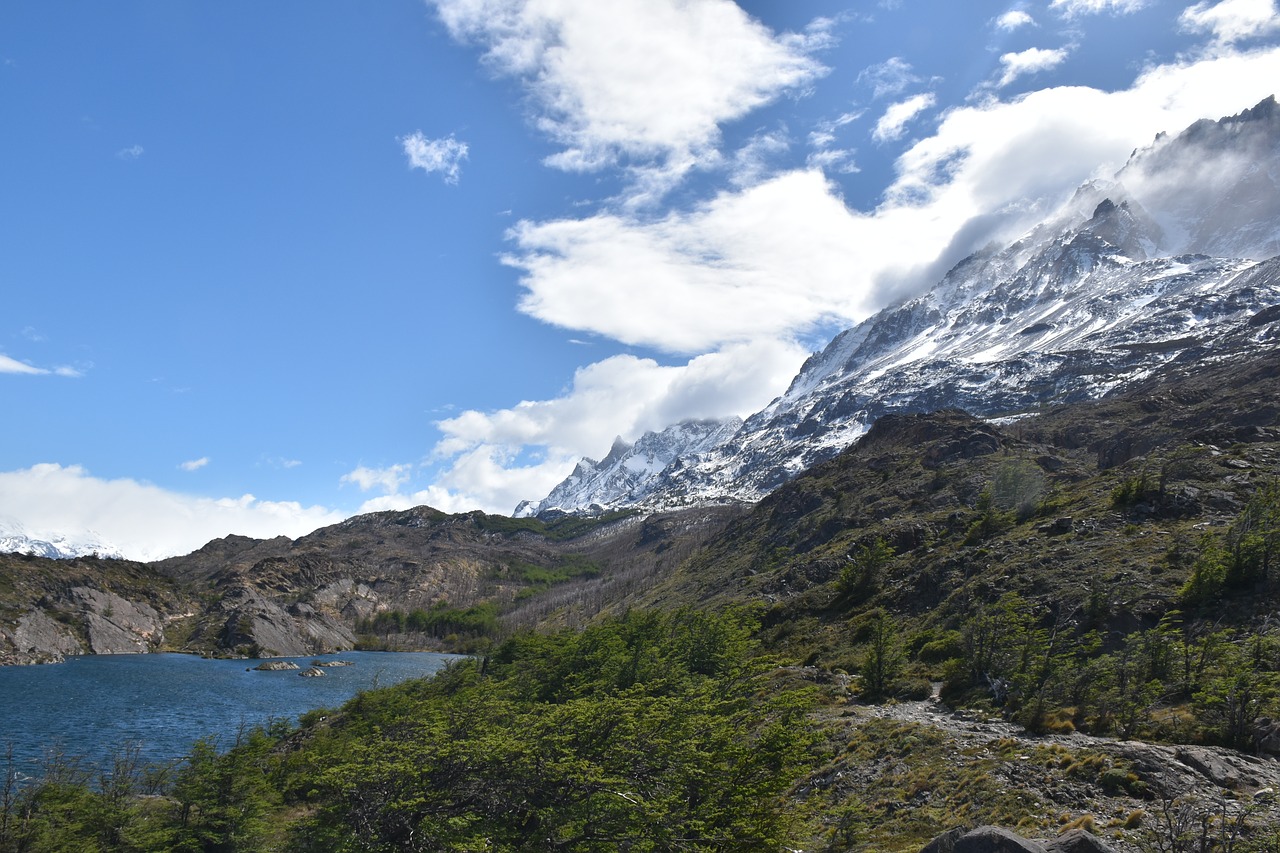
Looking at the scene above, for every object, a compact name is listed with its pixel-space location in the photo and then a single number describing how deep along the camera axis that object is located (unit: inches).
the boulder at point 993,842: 733.9
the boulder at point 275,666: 6850.4
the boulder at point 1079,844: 762.8
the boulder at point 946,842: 796.0
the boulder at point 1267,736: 1141.1
